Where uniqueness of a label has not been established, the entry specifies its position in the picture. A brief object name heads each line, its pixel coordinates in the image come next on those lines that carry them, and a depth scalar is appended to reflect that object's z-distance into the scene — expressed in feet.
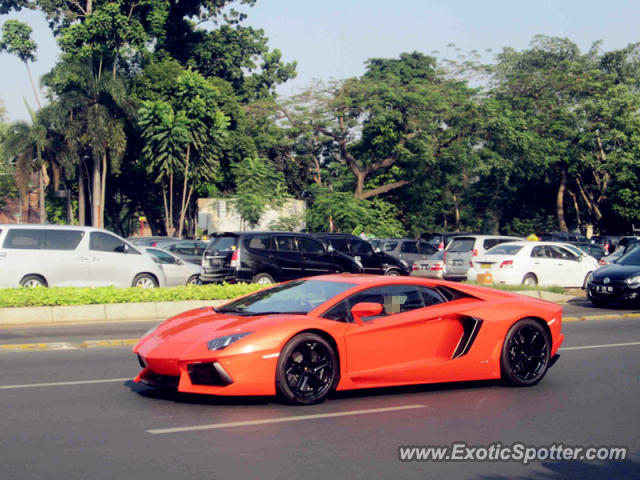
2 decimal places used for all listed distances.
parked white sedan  74.64
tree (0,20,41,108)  156.25
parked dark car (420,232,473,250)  118.01
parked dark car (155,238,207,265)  91.40
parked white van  58.85
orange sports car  24.32
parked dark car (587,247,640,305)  61.31
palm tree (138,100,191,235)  149.79
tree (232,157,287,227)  129.29
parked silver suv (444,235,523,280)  84.99
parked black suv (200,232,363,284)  66.64
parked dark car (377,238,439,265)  106.22
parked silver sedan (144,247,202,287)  73.82
